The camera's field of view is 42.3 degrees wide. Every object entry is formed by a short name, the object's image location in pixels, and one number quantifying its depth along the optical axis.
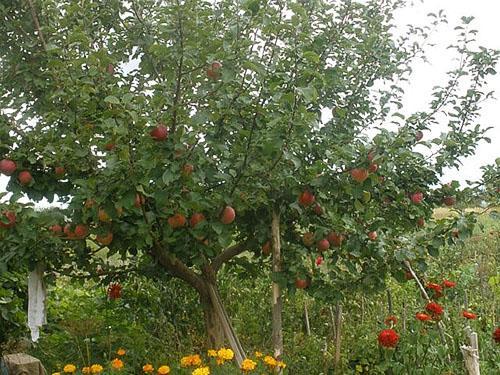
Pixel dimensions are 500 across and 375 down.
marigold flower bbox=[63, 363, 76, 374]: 2.81
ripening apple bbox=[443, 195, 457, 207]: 4.05
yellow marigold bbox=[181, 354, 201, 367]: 2.87
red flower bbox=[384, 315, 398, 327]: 3.79
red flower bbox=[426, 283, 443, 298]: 3.76
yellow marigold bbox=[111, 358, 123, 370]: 2.98
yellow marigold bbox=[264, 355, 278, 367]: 2.91
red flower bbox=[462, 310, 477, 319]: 3.58
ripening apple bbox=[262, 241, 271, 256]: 3.67
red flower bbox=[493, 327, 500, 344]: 3.60
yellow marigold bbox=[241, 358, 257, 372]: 2.73
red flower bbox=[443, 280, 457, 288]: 3.79
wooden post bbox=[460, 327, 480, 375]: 3.27
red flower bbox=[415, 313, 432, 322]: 3.45
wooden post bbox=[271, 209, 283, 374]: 3.49
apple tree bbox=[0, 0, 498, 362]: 2.80
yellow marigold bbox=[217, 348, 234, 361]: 2.82
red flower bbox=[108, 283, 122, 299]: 4.23
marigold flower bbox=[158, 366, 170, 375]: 2.72
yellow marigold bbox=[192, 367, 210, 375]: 2.61
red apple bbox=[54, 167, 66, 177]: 3.25
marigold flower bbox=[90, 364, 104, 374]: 2.79
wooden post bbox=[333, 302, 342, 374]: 4.11
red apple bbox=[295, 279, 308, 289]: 3.47
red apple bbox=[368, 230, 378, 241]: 3.41
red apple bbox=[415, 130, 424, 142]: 3.93
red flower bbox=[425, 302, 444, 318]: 3.49
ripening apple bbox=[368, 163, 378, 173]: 3.02
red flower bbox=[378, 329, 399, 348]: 3.42
